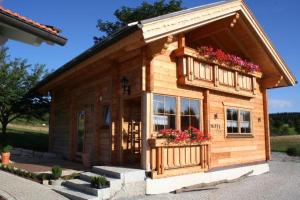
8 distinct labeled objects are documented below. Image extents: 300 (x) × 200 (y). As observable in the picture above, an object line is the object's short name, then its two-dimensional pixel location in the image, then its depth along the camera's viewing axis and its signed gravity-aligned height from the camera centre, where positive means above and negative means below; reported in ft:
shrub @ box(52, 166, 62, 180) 29.12 -4.20
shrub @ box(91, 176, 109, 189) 25.12 -4.39
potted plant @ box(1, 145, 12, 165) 41.19 -3.67
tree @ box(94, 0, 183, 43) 102.27 +38.20
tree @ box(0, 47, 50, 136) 65.41 +7.09
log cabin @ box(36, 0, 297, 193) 29.19 +3.97
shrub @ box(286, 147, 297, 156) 63.57 -4.97
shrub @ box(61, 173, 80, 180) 29.76 -4.67
